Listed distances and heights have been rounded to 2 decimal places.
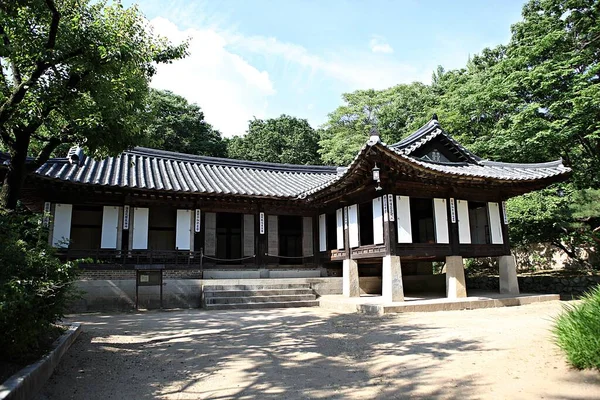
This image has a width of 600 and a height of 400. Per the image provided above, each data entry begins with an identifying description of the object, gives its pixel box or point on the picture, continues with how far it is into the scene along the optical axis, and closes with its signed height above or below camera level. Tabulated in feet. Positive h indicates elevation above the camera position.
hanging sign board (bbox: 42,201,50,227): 40.40 +5.40
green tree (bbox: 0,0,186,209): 20.17 +10.61
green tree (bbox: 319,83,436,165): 99.71 +38.86
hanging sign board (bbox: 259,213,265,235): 52.13 +5.68
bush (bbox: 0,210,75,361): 12.91 -0.69
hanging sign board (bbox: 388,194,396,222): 39.50 +5.49
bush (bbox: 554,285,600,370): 14.78 -2.81
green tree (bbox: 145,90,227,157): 108.78 +39.25
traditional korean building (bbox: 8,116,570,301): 40.14 +6.91
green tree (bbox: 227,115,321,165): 123.85 +39.87
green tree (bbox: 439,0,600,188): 53.26 +24.30
